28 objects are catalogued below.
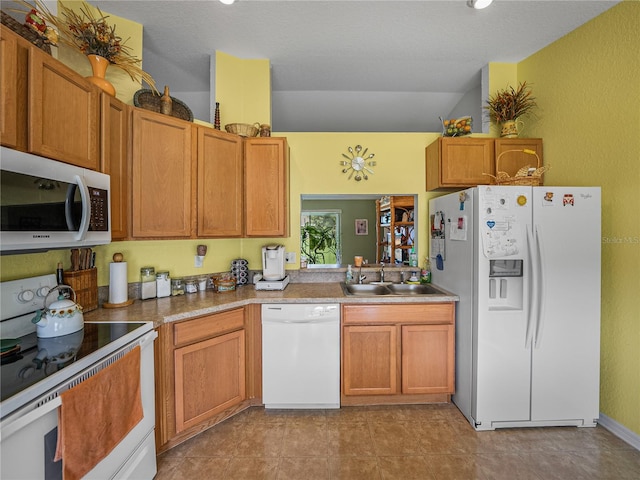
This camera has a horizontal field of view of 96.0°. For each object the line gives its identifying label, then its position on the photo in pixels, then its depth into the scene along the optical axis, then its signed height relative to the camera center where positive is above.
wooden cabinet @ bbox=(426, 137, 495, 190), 2.61 +0.71
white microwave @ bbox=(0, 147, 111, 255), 1.11 +0.14
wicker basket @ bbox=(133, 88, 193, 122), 2.04 +0.98
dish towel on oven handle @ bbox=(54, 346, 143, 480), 1.06 -0.74
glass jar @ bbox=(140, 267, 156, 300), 2.15 -0.34
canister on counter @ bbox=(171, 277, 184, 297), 2.29 -0.40
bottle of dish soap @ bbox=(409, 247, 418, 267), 2.90 -0.21
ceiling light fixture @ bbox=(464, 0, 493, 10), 1.91 +1.57
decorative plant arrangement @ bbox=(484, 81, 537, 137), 2.62 +1.21
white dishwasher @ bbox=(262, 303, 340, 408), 2.21 -0.89
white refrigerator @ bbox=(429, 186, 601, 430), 1.99 -0.49
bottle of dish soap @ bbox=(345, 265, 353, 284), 2.82 -0.38
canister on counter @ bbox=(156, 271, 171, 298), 2.21 -0.36
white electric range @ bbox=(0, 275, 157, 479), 0.93 -0.53
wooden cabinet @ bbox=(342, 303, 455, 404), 2.25 -0.88
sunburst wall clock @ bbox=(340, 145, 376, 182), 2.93 +0.76
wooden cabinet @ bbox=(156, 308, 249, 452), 1.77 -0.91
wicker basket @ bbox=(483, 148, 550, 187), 2.13 +0.45
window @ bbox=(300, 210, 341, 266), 5.47 +0.09
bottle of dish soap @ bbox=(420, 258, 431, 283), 2.77 -0.36
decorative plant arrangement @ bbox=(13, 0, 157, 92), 1.80 +1.28
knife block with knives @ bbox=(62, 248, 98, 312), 1.73 -0.24
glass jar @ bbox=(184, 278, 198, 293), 2.36 -0.40
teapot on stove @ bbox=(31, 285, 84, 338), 1.36 -0.39
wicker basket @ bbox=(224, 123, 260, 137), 2.45 +0.93
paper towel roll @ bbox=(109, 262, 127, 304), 1.93 -0.29
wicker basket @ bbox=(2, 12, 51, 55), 1.28 +0.95
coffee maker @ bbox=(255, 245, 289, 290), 2.57 -0.24
